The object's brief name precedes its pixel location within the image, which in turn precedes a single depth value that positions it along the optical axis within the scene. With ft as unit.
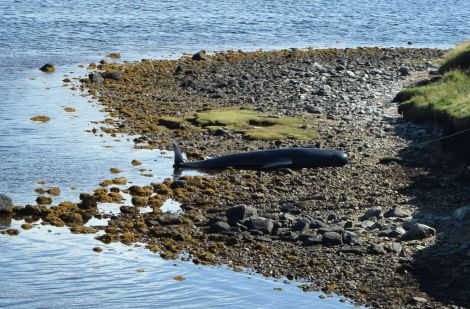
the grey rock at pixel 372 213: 73.51
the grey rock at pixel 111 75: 136.98
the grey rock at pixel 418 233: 67.87
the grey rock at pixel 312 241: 67.62
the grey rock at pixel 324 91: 125.08
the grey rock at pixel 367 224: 71.33
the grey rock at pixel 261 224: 70.13
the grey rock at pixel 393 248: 65.72
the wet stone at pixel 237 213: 72.08
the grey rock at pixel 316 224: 71.00
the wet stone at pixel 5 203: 74.02
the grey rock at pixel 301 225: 70.13
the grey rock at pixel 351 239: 67.21
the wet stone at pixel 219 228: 70.38
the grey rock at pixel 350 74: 141.49
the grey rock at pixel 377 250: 65.62
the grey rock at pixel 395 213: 73.73
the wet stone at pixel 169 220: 72.28
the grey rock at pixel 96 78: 136.03
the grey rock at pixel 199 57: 157.07
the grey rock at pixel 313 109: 114.04
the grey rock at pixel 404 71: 146.80
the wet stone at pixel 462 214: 70.13
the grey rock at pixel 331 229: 69.31
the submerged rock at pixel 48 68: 148.36
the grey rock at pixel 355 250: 65.82
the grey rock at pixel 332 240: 67.46
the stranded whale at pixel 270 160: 88.17
